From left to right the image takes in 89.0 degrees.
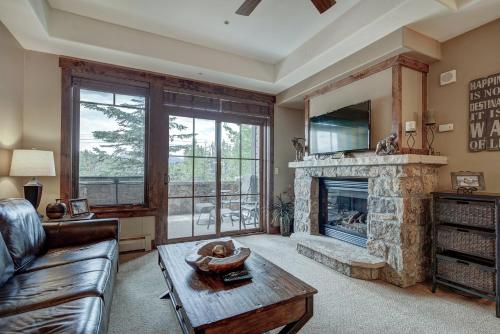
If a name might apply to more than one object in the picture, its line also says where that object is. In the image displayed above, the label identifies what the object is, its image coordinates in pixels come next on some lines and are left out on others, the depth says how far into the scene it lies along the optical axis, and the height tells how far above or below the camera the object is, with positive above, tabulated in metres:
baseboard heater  3.60 -1.07
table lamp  2.66 +0.02
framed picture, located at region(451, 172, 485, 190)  2.29 -0.10
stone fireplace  2.66 -0.58
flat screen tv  3.15 +0.54
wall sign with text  2.49 +0.57
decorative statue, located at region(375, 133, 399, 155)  2.77 +0.27
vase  2.84 -0.47
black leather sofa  1.22 -0.72
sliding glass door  4.12 -0.15
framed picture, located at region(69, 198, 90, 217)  3.12 -0.48
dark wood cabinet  2.17 -0.67
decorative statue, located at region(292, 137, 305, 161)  4.38 +0.35
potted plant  4.64 -0.82
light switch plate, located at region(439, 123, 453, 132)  2.85 +0.48
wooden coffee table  1.28 -0.73
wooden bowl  1.73 -0.64
